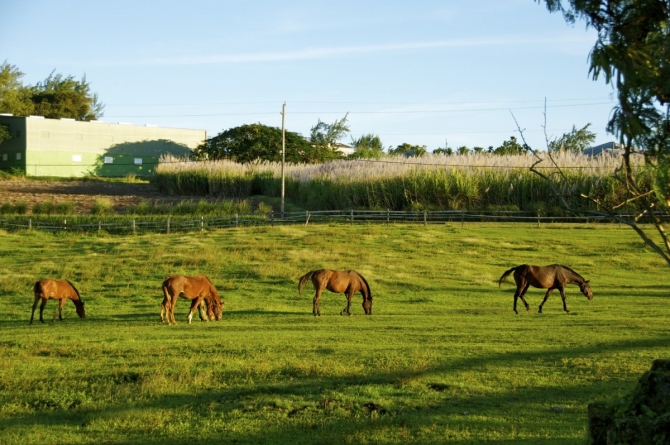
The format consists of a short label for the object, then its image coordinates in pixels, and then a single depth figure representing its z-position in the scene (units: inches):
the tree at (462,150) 3550.7
